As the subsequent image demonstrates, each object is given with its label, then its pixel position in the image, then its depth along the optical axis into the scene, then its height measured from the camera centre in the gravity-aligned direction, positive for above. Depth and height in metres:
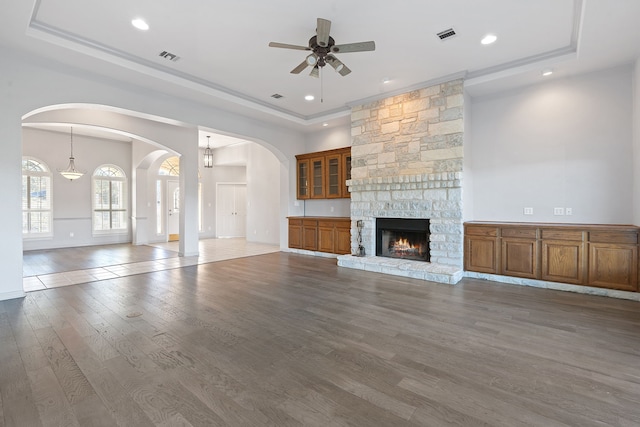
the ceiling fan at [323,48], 3.22 +1.86
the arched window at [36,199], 8.16 +0.41
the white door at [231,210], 11.59 +0.07
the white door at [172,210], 10.46 +0.08
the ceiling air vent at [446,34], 3.74 +2.25
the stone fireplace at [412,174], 5.11 +0.70
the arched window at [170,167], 10.32 +1.59
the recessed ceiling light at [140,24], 3.51 +2.26
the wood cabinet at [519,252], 4.57 -0.66
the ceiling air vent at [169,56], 4.29 +2.29
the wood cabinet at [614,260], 3.90 -0.68
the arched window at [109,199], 9.35 +0.44
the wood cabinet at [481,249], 4.90 -0.66
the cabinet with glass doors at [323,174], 7.21 +0.97
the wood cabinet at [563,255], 4.23 -0.67
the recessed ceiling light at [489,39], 3.84 +2.24
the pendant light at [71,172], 8.29 +1.17
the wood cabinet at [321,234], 7.00 -0.57
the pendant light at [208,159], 10.27 +1.87
